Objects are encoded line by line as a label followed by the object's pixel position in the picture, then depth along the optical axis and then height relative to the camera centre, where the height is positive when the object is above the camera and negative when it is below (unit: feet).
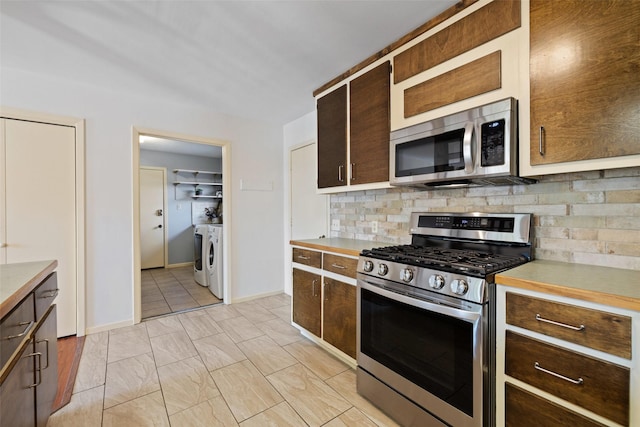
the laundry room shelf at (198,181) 19.27 +2.22
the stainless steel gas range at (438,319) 4.07 -1.79
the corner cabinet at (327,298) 6.67 -2.28
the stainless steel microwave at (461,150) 4.67 +1.16
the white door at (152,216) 18.15 -0.24
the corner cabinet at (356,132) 6.89 +2.14
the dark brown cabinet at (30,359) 3.26 -2.03
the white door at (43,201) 8.04 +0.36
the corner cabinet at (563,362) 3.06 -1.81
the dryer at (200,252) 14.11 -2.09
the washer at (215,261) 12.43 -2.24
